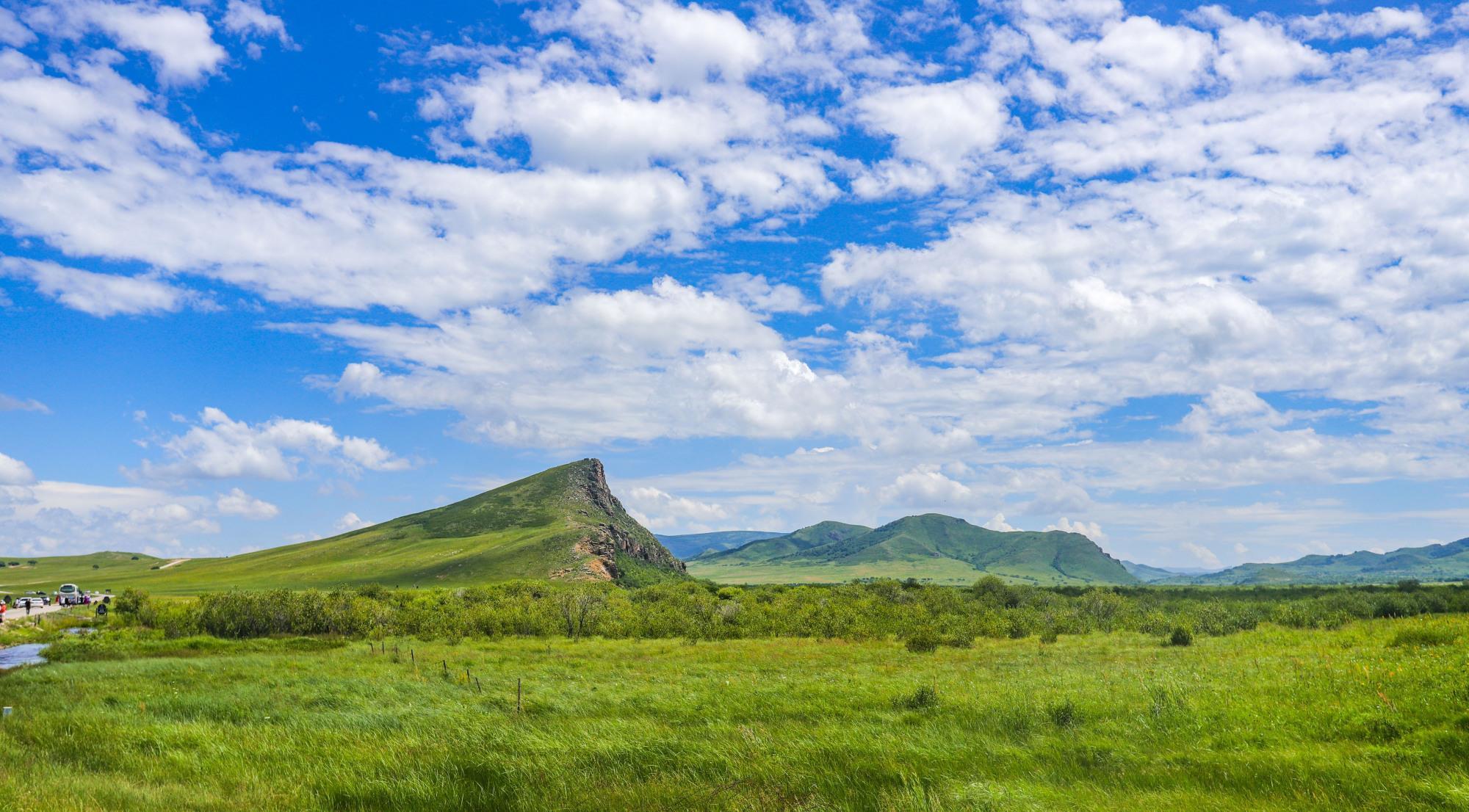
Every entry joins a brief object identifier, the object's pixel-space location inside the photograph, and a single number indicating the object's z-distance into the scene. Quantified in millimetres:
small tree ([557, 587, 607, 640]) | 85562
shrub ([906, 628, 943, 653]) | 57656
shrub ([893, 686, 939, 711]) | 27391
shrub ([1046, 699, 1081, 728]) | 22234
